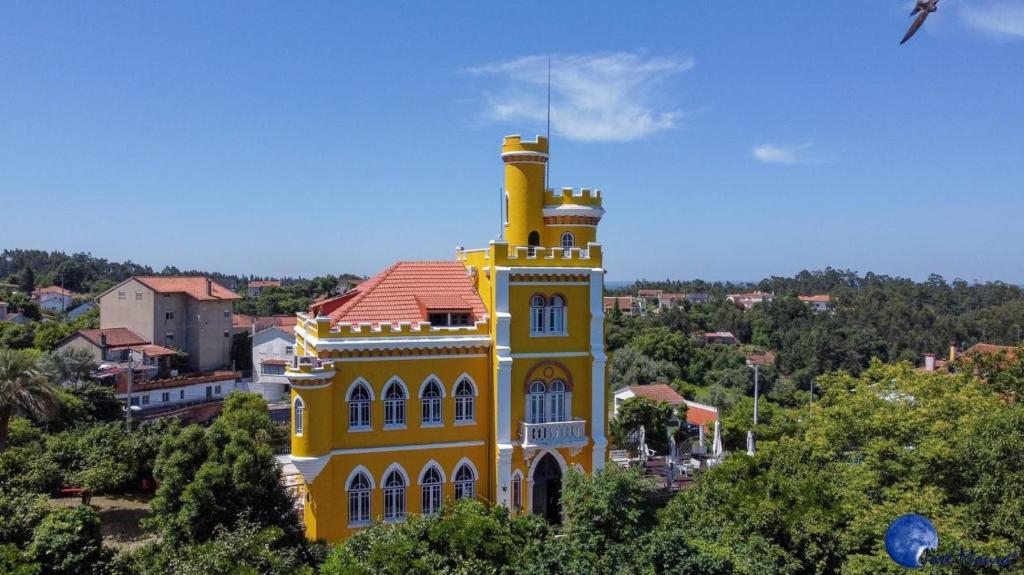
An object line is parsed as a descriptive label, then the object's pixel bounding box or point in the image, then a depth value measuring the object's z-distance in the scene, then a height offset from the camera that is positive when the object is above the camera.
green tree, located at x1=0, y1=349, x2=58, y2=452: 26.53 -4.00
